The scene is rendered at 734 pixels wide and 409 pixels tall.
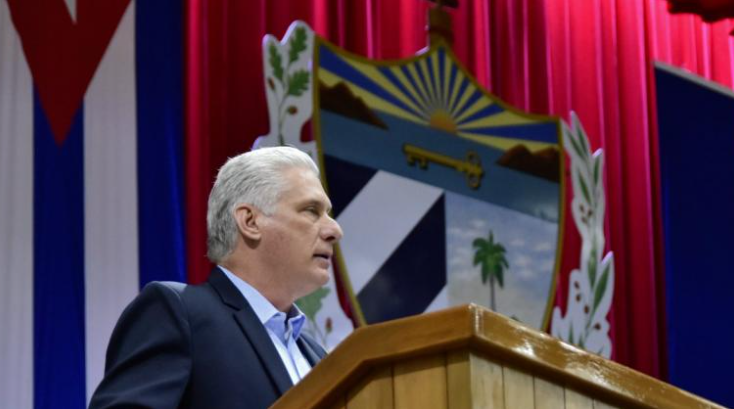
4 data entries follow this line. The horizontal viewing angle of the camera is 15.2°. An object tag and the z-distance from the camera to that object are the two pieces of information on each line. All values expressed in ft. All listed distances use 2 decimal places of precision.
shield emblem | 21.02
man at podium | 13.75
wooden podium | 11.91
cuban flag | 19.20
